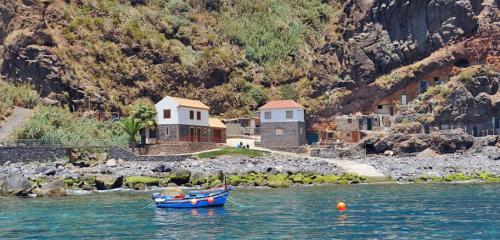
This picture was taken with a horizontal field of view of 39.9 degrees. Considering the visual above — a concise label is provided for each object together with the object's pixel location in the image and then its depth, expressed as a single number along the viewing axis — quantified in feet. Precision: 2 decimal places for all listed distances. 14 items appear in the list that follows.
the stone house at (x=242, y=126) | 330.54
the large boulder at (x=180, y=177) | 200.88
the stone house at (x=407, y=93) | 310.45
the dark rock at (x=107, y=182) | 194.08
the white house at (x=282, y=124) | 297.12
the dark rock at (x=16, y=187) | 175.63
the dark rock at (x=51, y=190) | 175.94
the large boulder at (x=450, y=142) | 277.44
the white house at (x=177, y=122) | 284.82
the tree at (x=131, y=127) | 267.59
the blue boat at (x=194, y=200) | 147.33
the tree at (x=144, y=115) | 272.39
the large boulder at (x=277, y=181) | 203.00
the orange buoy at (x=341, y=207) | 137.28
